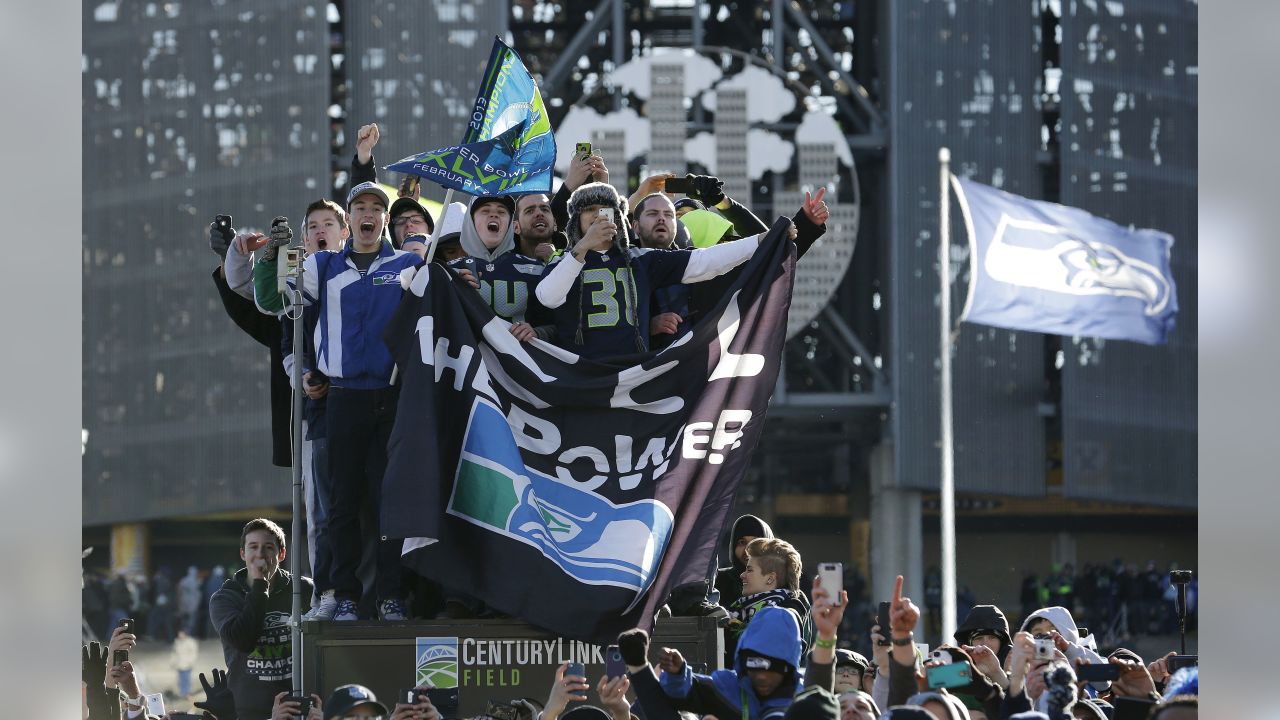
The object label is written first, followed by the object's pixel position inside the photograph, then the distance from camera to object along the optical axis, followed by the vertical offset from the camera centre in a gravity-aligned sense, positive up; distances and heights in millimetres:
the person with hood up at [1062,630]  18750 -1657
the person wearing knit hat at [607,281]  17328 +129
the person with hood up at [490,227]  18297 +403
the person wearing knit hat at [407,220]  19875 +478
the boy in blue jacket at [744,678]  14109 -1393
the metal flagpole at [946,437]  56687 -2087
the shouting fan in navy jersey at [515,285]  17797 +117
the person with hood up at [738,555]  18984 -1242
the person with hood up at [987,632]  18797 -1630
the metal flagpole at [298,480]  15891 -733
